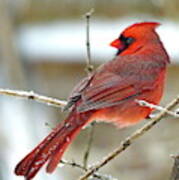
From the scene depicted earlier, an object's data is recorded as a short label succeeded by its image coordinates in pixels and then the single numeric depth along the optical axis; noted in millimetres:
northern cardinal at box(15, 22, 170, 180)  5219
